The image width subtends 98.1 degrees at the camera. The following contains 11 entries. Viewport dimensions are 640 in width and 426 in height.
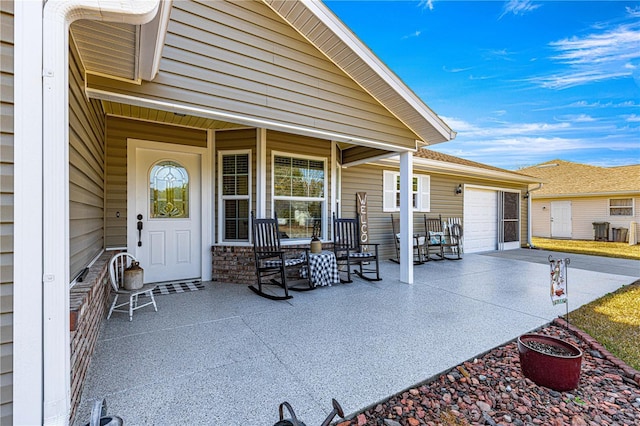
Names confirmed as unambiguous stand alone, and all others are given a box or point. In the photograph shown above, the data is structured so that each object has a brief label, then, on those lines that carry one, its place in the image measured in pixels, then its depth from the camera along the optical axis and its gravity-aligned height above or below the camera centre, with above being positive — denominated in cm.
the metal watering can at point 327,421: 119 -91
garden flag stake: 275 -70
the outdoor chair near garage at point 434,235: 724 -58
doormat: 412 -117
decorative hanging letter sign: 639 +0
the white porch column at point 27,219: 122 -3
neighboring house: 1282 +59
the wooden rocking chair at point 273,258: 409 -73
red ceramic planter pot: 202 -115
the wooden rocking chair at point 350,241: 494 -52
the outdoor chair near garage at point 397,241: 678 -73
